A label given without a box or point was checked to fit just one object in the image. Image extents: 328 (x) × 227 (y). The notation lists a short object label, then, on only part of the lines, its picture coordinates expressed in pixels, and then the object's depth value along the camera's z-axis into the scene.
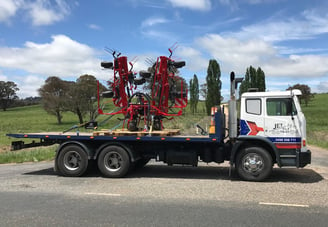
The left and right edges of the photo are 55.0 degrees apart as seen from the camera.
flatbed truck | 8.27
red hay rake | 10.10
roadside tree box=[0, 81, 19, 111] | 108.62
